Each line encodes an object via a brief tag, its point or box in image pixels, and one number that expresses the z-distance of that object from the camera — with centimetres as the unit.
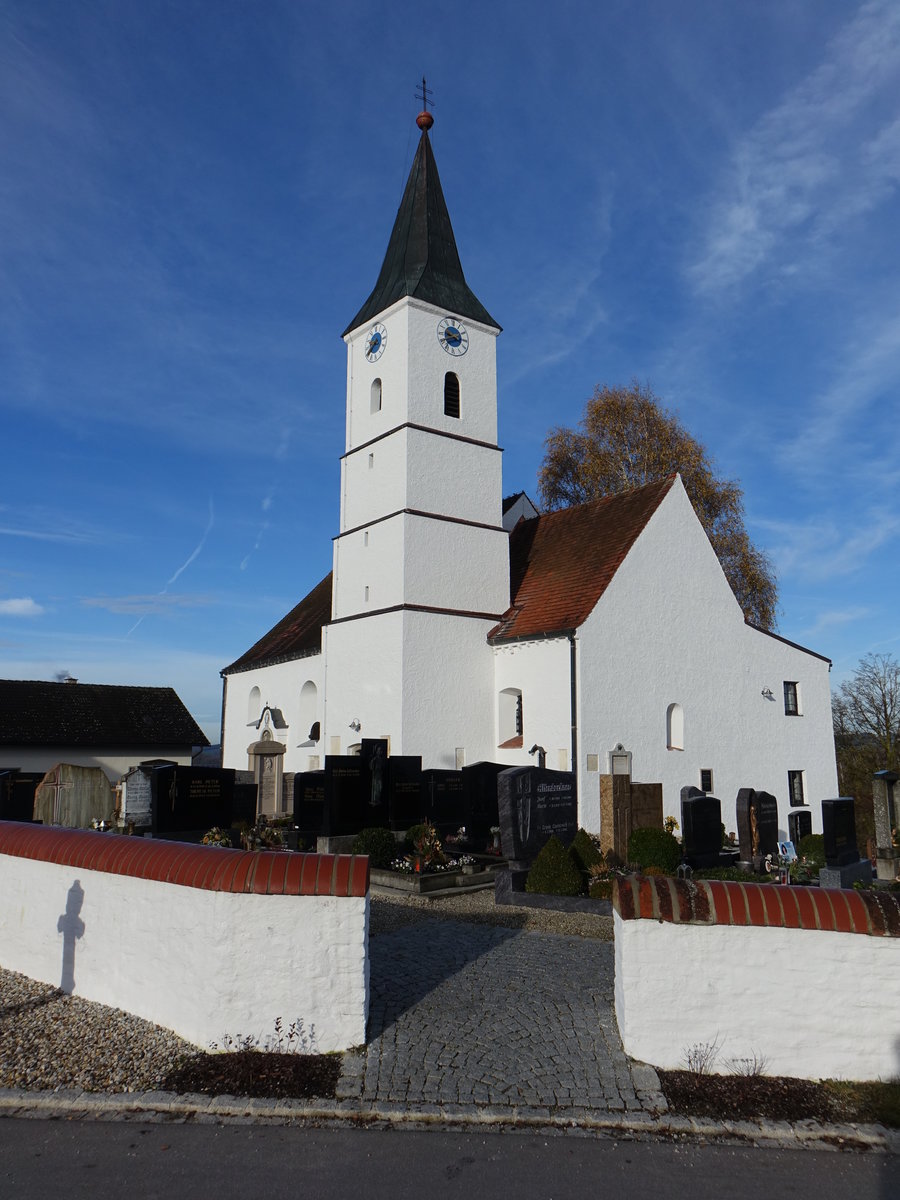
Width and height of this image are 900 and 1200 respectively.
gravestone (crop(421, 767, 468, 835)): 1658
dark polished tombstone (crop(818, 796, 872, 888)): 1335
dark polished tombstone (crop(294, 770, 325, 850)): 1592
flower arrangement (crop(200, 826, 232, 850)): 1380
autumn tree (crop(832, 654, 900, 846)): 3378
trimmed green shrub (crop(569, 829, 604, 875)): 1295
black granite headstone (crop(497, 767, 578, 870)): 1270
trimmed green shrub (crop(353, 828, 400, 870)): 1360
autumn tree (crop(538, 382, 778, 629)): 2911
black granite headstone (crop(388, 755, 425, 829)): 1645
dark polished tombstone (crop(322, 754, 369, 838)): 1533
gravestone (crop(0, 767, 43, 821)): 1636
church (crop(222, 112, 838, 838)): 1895
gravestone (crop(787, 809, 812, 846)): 1972
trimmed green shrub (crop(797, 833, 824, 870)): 1482
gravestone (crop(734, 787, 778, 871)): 1475
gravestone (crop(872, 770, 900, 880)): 1738
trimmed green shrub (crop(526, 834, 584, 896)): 1162
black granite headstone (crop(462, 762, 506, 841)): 1577
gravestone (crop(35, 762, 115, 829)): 1595
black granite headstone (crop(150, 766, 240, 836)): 1478
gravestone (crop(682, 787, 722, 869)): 1402
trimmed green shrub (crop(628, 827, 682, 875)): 1296
